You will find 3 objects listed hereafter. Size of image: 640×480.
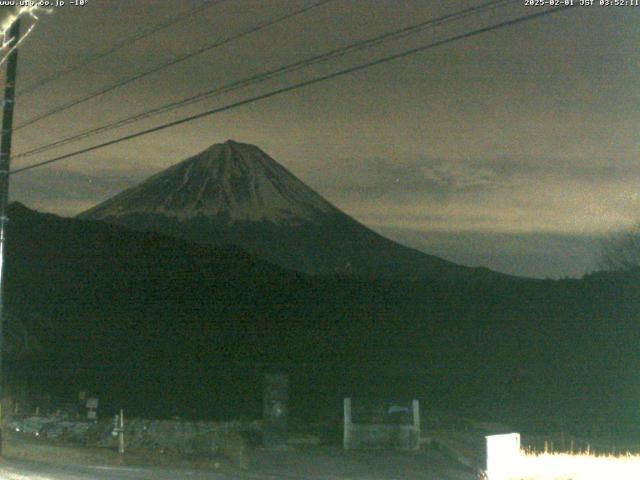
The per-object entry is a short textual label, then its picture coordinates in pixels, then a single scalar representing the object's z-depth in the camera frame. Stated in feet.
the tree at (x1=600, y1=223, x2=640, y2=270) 195.24
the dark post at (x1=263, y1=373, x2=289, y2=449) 66.80
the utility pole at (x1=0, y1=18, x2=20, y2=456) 65.00
